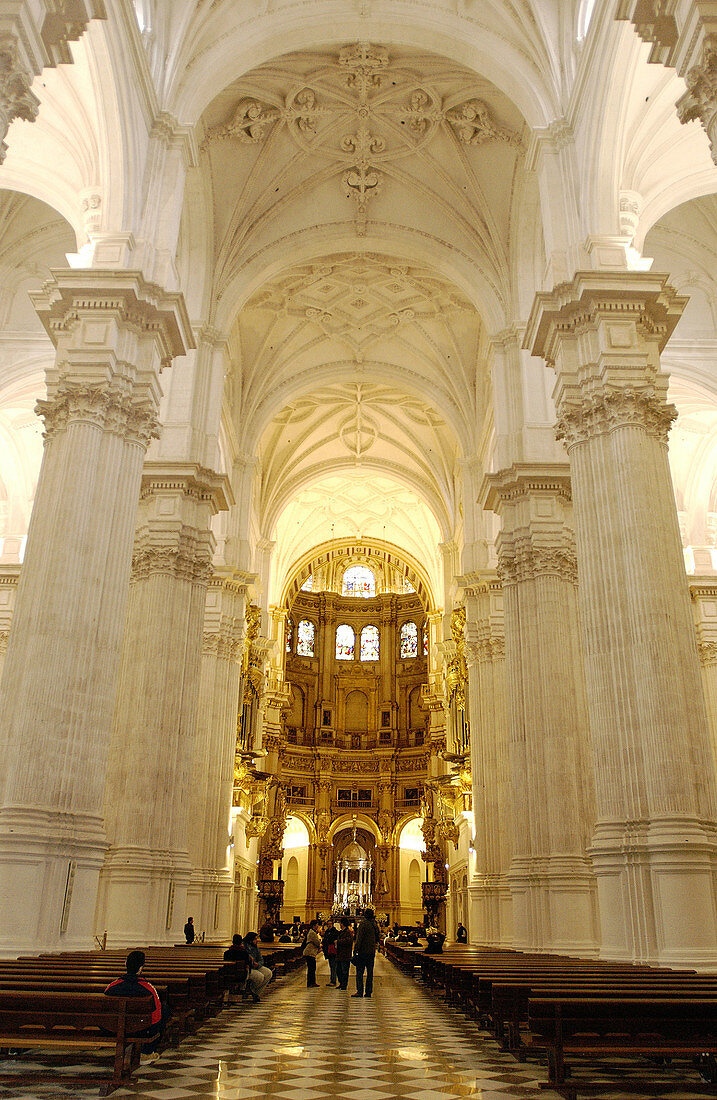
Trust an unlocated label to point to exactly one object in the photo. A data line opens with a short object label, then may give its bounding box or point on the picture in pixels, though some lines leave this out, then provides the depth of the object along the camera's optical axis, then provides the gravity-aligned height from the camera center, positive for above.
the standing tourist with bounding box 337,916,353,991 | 15.67 -0.28
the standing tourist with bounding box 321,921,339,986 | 16.70 -0.19
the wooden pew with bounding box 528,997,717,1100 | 5.54 -0.46
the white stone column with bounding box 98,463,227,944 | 14.50 +3.48
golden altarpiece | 39.34 +9.22
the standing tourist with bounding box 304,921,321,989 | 15.87 -0.28
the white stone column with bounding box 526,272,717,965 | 9.77 +3.41
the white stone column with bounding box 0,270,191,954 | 10.03 +3.69
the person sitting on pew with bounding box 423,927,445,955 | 18.75 -0.09
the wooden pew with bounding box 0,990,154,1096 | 5.47 -0.49
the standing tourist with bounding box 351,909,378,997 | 13.60 -0.15
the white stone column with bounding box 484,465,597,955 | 14.69 +3.55
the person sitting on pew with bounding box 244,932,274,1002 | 12.69 -0.46
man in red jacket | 6.01 -0.34
